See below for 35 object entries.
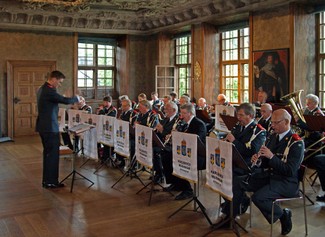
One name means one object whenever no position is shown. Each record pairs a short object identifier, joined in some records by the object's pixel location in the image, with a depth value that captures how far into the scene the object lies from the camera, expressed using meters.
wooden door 12.59
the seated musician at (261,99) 8.05
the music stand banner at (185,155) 4.68
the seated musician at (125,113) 7.81
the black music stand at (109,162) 7.84
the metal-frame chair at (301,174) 4.23
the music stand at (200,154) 4.69
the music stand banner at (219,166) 4.07
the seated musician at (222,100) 9.91
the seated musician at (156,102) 10.37
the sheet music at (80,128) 6.05
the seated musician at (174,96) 10.88
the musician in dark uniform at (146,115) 6.95
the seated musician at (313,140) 5.50
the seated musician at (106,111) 8.34
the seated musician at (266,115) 6.36
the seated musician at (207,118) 8.89
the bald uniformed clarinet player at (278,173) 4.08
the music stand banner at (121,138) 6.29
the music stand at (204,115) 8.88
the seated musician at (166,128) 6.21
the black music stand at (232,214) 4.01
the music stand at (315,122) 5.93
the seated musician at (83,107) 9.06
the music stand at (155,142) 5.42
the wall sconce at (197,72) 11.68
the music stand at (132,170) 6.63
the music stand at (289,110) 6.49
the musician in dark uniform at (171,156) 5.63
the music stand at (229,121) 6.60
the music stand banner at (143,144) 5.52
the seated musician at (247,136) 4.81
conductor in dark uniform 6.30
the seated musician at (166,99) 9.74
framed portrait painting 9.05
